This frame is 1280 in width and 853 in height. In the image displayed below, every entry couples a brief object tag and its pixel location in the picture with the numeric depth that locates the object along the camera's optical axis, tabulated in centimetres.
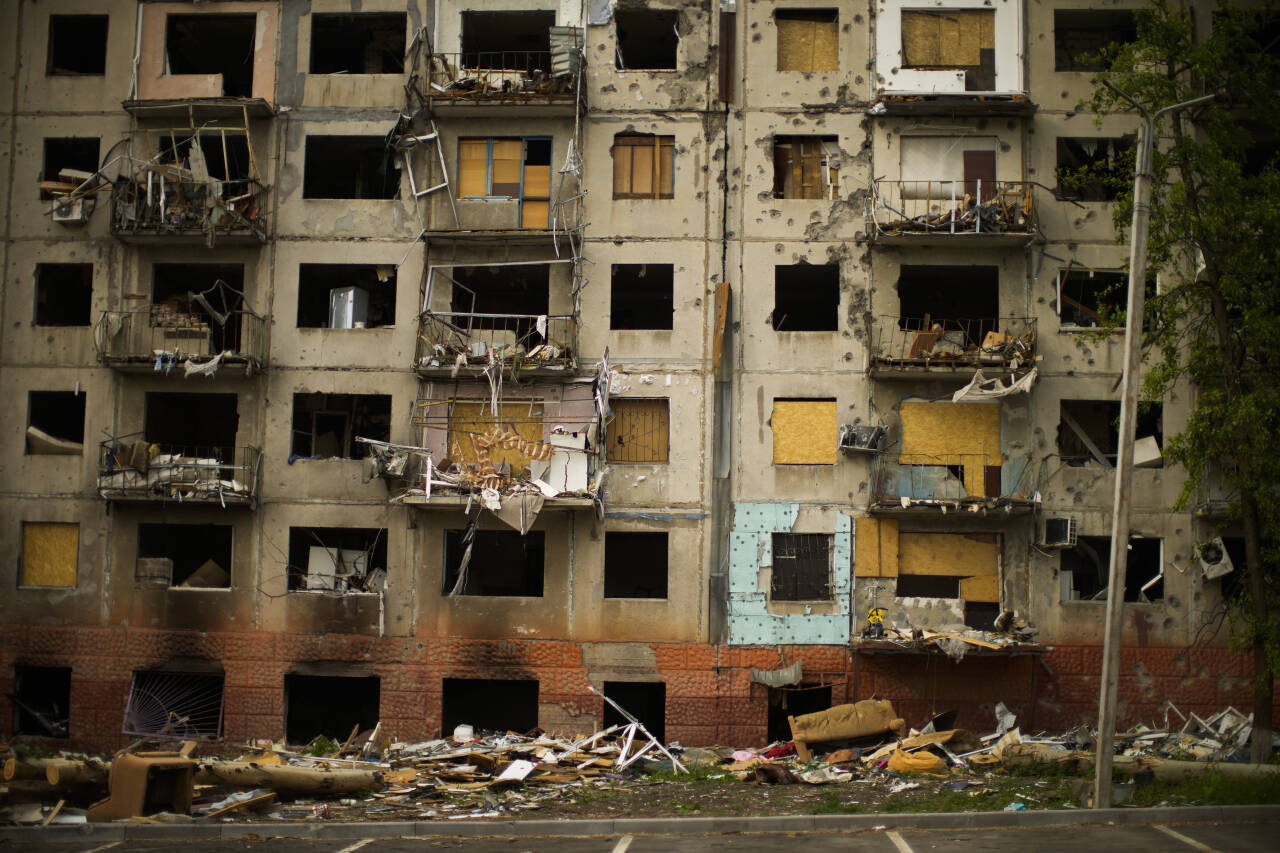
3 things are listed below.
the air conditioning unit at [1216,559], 2156
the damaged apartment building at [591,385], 2247
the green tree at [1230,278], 1884
